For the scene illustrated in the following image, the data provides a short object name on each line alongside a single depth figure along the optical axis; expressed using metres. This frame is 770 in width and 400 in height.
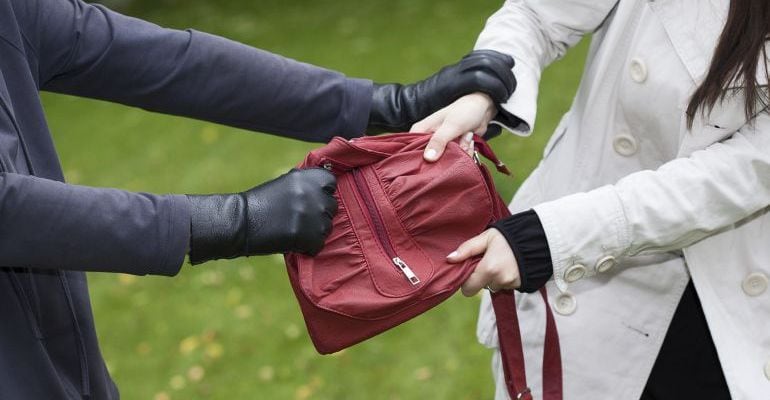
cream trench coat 2.83
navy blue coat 2.70
